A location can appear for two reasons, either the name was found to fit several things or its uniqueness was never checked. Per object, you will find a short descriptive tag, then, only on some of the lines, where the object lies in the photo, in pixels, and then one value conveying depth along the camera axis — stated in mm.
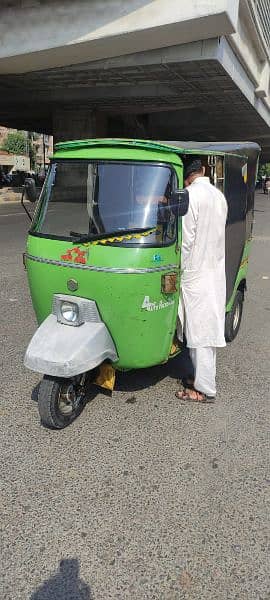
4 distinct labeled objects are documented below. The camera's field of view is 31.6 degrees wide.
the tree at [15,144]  94562
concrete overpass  14938
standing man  3453
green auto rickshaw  3234
